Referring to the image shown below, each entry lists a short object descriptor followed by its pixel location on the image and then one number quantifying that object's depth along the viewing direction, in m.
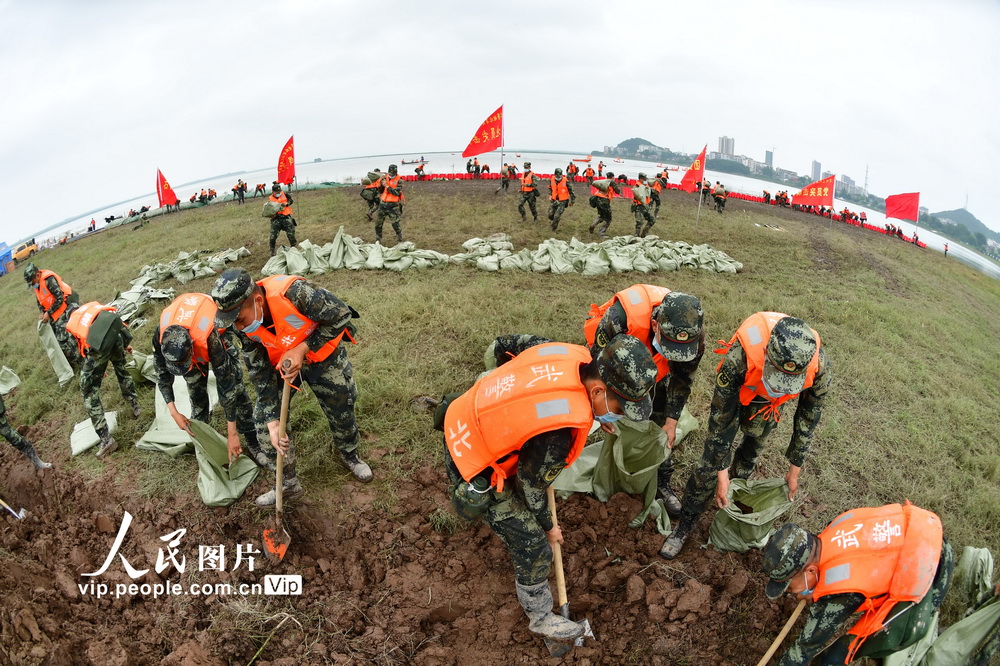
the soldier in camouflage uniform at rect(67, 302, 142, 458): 3.87
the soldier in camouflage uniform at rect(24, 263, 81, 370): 4.72
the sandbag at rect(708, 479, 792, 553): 2.78
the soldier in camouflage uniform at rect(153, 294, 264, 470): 3.06
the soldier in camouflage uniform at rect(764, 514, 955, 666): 1.92
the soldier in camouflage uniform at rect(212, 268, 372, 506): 2.66
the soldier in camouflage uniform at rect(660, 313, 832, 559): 2.30
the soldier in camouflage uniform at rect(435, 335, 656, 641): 1.80
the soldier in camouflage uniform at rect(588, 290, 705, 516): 2.58
